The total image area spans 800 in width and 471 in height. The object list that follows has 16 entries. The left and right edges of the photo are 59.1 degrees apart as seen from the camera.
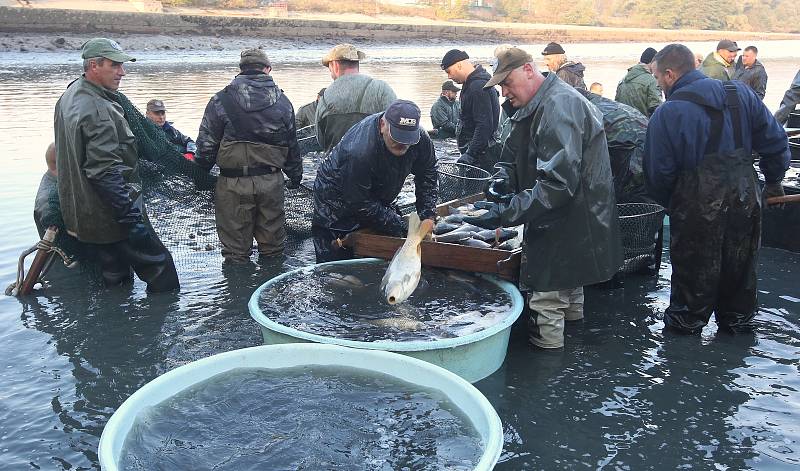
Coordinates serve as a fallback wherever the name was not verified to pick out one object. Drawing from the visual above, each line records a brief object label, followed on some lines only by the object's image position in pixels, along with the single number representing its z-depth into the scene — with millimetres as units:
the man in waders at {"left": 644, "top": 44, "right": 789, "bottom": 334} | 5121
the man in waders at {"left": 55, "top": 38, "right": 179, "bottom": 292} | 5938
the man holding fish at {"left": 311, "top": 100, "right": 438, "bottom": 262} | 5320
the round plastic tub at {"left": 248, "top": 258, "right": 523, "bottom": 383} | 4305
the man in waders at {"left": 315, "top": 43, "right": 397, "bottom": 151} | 7734
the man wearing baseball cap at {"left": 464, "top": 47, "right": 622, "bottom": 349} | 4801
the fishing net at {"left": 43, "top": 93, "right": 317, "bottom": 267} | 7477
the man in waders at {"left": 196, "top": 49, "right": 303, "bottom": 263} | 6871
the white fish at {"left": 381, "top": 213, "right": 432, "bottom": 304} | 4887
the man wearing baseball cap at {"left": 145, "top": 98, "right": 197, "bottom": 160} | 9539
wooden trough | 5430
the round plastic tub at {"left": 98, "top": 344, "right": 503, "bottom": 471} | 3010
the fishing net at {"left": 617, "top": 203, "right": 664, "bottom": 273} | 6410
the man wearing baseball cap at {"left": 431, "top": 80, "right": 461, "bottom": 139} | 14812
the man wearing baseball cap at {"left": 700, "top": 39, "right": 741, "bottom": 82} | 12953
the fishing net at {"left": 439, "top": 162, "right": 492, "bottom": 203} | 8531
